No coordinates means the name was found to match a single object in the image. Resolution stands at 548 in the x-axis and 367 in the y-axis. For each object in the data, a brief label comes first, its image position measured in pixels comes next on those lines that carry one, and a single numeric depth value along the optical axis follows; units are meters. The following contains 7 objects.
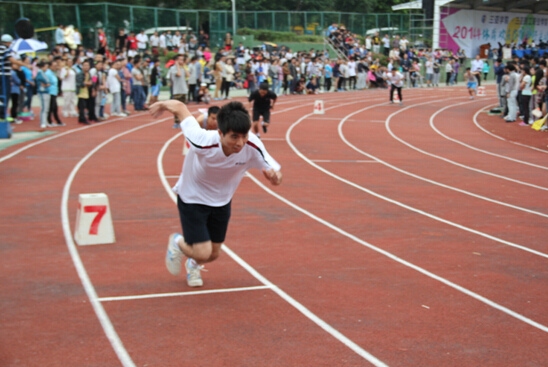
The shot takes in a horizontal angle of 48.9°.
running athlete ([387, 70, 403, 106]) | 25.48
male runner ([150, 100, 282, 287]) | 4.48
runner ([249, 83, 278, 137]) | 14.70
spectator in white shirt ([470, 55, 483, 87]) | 35.50
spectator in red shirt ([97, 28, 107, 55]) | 25.92
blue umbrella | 18.64
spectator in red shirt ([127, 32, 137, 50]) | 27.88
